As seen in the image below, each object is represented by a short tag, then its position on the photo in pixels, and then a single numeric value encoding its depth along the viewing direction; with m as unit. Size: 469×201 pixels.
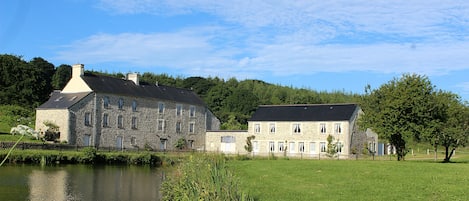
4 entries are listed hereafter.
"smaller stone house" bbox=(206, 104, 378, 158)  46.12
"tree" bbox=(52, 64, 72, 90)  69.62
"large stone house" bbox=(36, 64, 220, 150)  43.75
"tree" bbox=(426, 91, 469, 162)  31.44
